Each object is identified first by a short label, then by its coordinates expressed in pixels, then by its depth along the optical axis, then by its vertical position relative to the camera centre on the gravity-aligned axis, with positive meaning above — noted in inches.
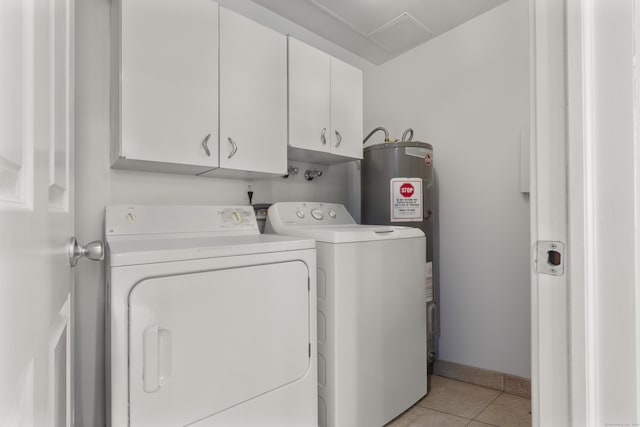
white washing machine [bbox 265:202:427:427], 65.1 -21.1
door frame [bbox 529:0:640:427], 19.2 +0.3
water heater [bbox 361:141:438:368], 89.2 +5.9
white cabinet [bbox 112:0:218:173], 57.1 +22.2
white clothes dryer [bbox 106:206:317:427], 44.6 -16.1
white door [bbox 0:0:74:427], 11.4 +0.0
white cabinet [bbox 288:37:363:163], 80.2 +26.1
